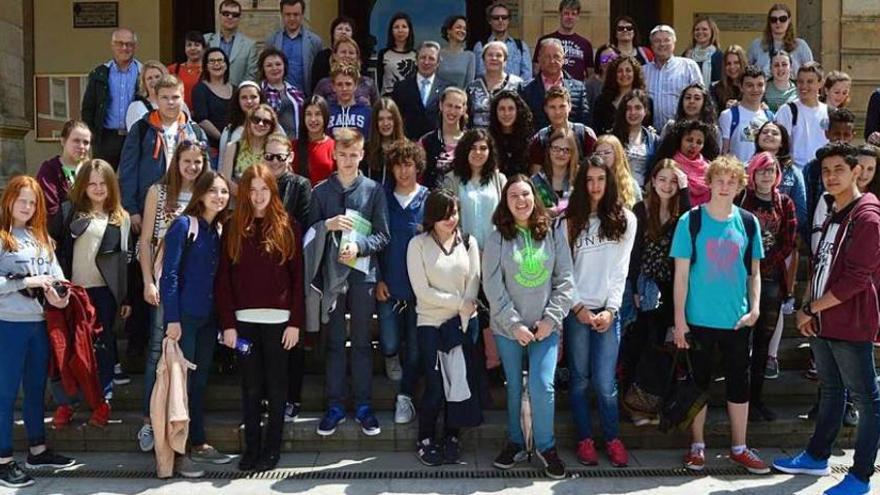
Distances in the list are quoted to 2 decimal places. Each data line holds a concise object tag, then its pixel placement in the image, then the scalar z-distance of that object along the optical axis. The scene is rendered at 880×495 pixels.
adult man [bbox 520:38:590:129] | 7.12
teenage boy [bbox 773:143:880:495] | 4.72
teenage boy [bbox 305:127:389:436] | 5.53
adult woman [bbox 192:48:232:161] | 7.32
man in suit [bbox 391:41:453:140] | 7.31
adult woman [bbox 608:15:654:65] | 8.35
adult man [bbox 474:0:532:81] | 8.07
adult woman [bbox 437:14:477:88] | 7.80
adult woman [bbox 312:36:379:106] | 7.12
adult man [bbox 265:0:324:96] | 8.22
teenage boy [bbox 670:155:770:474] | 5.17
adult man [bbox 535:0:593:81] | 8.40
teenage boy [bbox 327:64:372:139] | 6.89
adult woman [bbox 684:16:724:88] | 8.41
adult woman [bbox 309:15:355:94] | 7.91
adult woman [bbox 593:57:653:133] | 7.18
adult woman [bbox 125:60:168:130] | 6.75
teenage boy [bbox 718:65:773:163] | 7.11
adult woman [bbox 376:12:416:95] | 8.02
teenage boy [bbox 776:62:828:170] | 7.21
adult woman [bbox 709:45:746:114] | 7.81
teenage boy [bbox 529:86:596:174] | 6.34
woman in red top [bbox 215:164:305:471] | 5.19
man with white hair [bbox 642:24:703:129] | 7.75
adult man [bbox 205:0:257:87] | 8.13
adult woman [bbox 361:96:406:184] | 6.27
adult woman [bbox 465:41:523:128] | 6.95
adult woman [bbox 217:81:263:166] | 6.52
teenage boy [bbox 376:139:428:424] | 5.70
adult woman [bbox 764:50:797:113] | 7.88
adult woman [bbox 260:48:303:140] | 6.98
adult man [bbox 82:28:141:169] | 7.52
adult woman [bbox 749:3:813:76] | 8.54
